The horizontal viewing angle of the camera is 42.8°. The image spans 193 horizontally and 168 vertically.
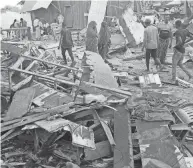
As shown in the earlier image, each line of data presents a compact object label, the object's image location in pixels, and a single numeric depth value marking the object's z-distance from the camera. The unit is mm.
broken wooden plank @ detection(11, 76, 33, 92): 4789
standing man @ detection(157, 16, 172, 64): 9438
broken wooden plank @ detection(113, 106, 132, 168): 3487
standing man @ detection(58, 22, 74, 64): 9134
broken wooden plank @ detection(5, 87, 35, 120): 4168
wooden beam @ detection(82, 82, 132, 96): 4198
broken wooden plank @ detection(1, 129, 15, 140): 3895
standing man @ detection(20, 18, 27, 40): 18031
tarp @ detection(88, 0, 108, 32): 18094
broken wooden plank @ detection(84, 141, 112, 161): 3742
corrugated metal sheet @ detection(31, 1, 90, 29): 19984
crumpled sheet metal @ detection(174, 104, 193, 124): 4498
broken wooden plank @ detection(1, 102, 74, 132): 3955
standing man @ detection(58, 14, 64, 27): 20483
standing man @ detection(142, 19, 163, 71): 8453
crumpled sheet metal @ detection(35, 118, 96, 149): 3506
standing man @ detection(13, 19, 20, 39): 17305
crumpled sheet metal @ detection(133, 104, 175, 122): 4148
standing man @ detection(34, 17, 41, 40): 18736
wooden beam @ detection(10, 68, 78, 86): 4620
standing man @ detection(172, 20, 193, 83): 7094
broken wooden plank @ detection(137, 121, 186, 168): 3342
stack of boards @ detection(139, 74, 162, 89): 7074
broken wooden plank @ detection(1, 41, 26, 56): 5370
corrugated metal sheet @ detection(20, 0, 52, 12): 20105
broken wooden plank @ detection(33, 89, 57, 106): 4441
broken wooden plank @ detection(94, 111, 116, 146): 3728
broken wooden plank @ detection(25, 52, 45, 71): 5979
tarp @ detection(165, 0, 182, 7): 21781
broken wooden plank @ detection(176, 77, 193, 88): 7093
